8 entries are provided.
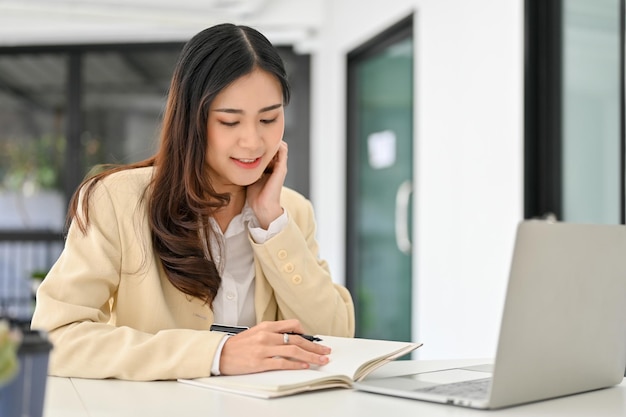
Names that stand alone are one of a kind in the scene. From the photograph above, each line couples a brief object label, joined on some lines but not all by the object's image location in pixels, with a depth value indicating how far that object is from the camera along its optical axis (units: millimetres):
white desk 1124
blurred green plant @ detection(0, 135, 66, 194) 6098
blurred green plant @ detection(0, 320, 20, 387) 714
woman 1586
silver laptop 1101
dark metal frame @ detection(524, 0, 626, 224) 3355
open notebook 1227
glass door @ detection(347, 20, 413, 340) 4617
